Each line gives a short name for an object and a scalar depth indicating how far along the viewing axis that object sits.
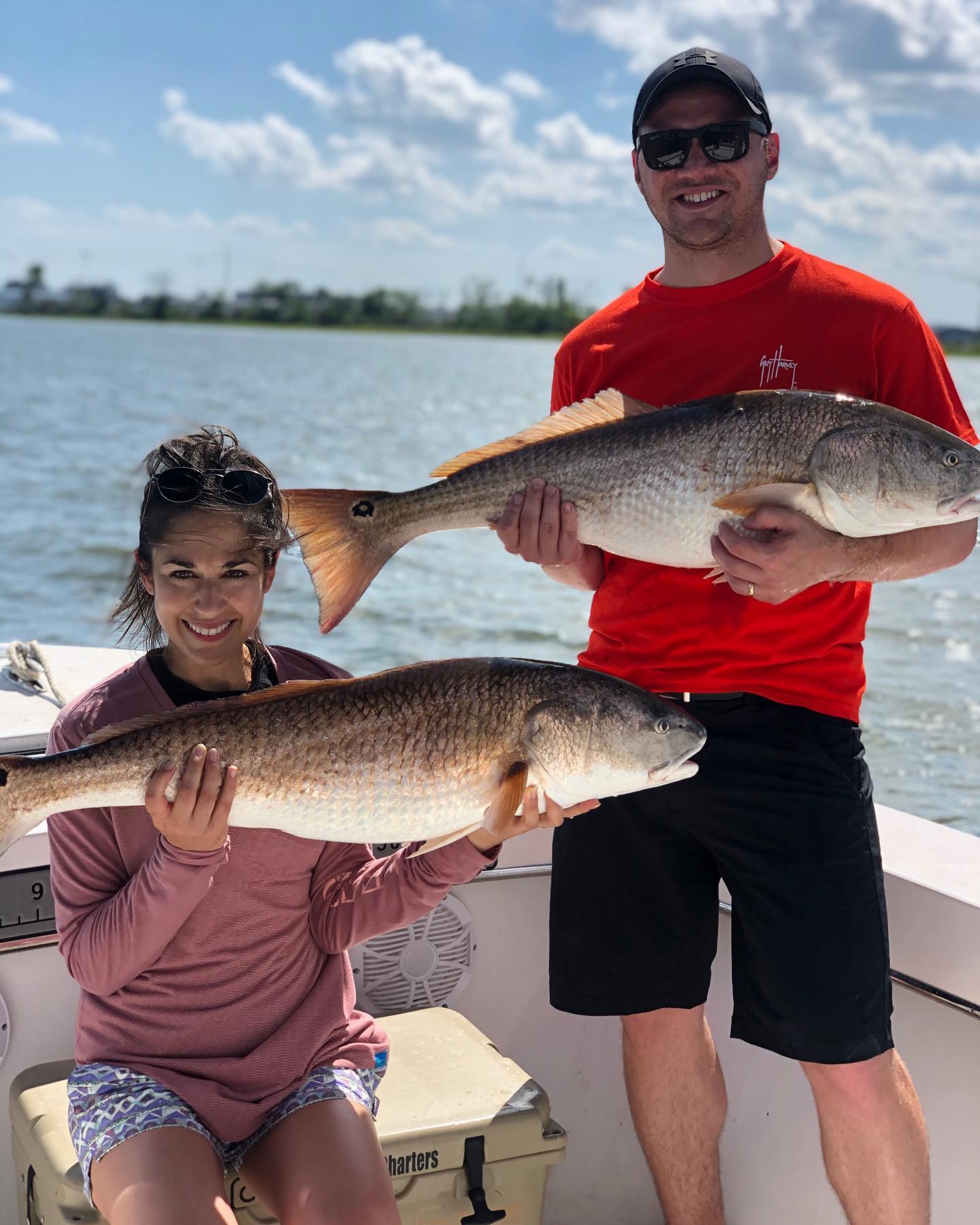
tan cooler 2.89
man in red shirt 2.88
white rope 4.05
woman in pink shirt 2.45
